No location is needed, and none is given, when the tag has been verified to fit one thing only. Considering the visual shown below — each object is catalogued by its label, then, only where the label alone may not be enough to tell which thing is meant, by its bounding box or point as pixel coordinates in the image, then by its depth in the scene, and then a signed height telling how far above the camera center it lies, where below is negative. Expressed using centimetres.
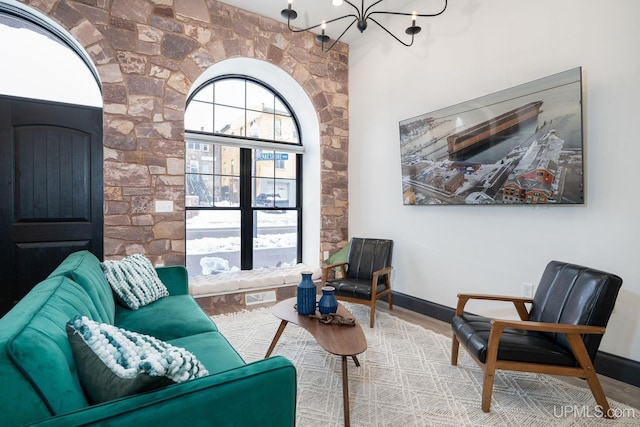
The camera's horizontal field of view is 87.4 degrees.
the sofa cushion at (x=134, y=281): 225 -51
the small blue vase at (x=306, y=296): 234 -61
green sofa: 83 -51
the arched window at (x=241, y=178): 405 +42
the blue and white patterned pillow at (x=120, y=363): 93 -45
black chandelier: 248 +146
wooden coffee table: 182 -76
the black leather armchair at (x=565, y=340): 185 -77
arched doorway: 296 +53
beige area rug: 185 -114
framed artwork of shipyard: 236 +52
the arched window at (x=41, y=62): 299 +138
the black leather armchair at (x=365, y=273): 329 -70
